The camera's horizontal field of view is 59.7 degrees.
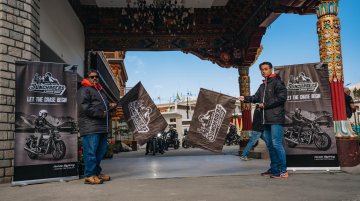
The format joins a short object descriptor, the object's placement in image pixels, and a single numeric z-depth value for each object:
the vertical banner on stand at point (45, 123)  5.16
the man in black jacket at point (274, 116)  5.17
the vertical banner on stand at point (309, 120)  5.82
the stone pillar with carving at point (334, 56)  6.44
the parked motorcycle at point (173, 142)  21.60
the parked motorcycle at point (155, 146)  14.48
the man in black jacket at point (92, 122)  5.09
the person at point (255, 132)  7.48
